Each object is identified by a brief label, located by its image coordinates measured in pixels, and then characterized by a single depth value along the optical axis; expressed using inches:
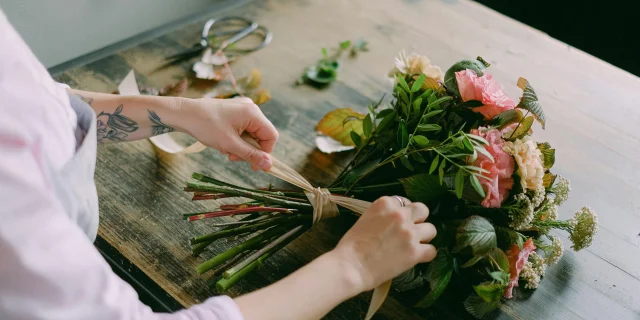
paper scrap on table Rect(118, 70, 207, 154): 42.0
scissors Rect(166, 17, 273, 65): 52.0
